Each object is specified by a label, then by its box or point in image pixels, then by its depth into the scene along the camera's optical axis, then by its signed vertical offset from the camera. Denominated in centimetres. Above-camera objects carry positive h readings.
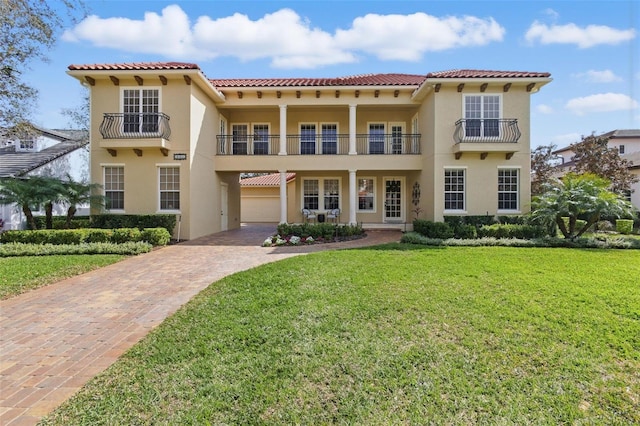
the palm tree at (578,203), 1153 +16
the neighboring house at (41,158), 1597 +284
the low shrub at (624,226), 1758 -98
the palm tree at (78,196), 1222 +50
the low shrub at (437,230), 1260 -83
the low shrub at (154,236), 1173 -93
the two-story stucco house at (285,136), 1366 +309
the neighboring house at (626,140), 3541 +709
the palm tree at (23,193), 1141 +57
